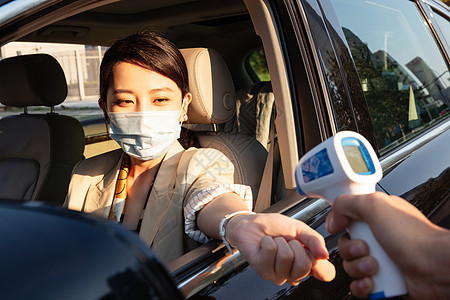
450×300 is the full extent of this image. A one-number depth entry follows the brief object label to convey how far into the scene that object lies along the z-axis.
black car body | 1.33
